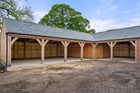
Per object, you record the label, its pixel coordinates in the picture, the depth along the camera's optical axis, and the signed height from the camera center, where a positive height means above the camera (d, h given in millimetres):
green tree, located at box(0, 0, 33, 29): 11535 +4995
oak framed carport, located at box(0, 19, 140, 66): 6808 +809
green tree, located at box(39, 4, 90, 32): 20959 +6777
